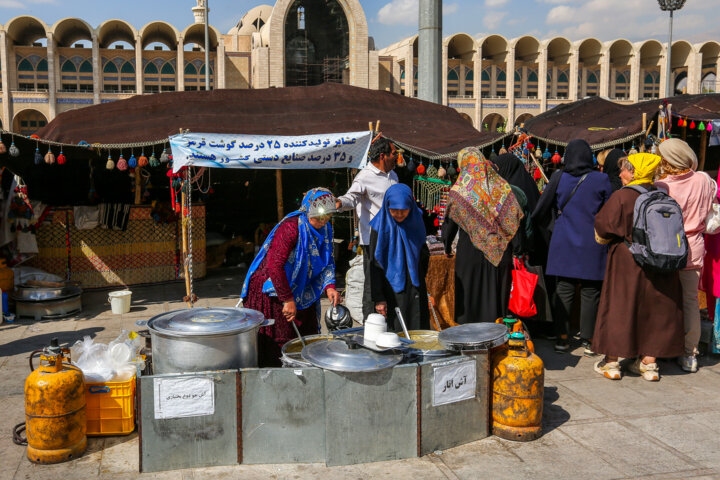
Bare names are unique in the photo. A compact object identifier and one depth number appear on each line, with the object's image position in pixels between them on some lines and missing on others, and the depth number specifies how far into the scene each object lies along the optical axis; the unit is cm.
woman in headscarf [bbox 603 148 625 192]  558
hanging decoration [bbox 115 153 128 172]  651
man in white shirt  450
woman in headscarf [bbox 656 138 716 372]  440
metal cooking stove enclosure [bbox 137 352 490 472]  293
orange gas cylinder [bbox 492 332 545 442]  329
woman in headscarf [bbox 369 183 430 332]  384
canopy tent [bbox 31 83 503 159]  693
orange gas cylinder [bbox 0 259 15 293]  648
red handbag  433
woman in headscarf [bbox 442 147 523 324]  423
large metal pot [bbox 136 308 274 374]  295
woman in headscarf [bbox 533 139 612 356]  455
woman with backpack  411
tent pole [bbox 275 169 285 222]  852
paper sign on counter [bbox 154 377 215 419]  288
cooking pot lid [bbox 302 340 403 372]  290
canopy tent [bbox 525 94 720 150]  742
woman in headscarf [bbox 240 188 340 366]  344
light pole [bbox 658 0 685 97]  1712
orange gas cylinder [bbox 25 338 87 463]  301
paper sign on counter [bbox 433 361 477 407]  312
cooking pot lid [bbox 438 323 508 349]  318
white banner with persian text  615
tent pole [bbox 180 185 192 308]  671
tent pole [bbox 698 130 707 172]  970
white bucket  646
